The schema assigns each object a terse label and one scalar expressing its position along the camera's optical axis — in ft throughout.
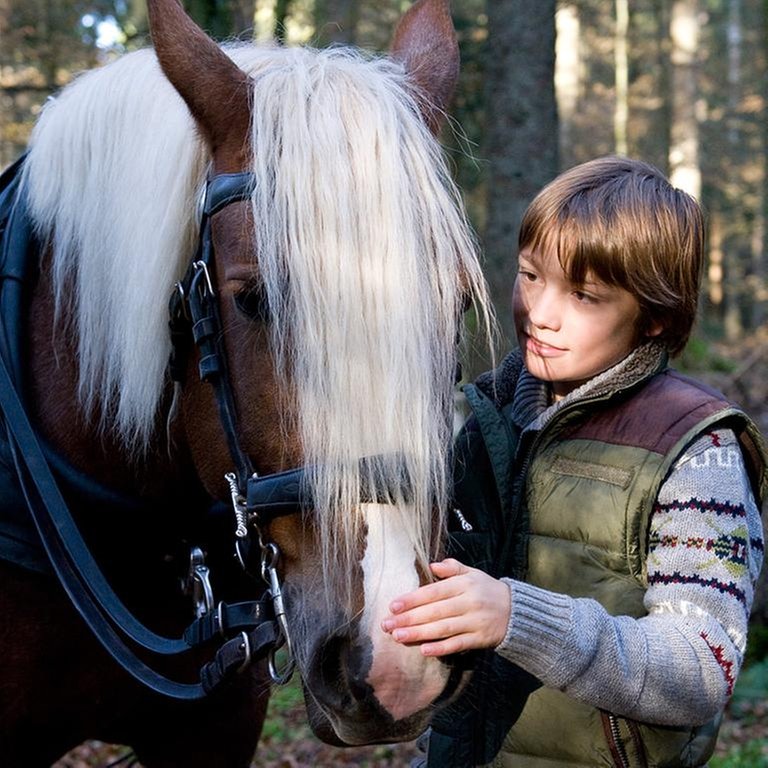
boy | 5.09
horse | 5.26
